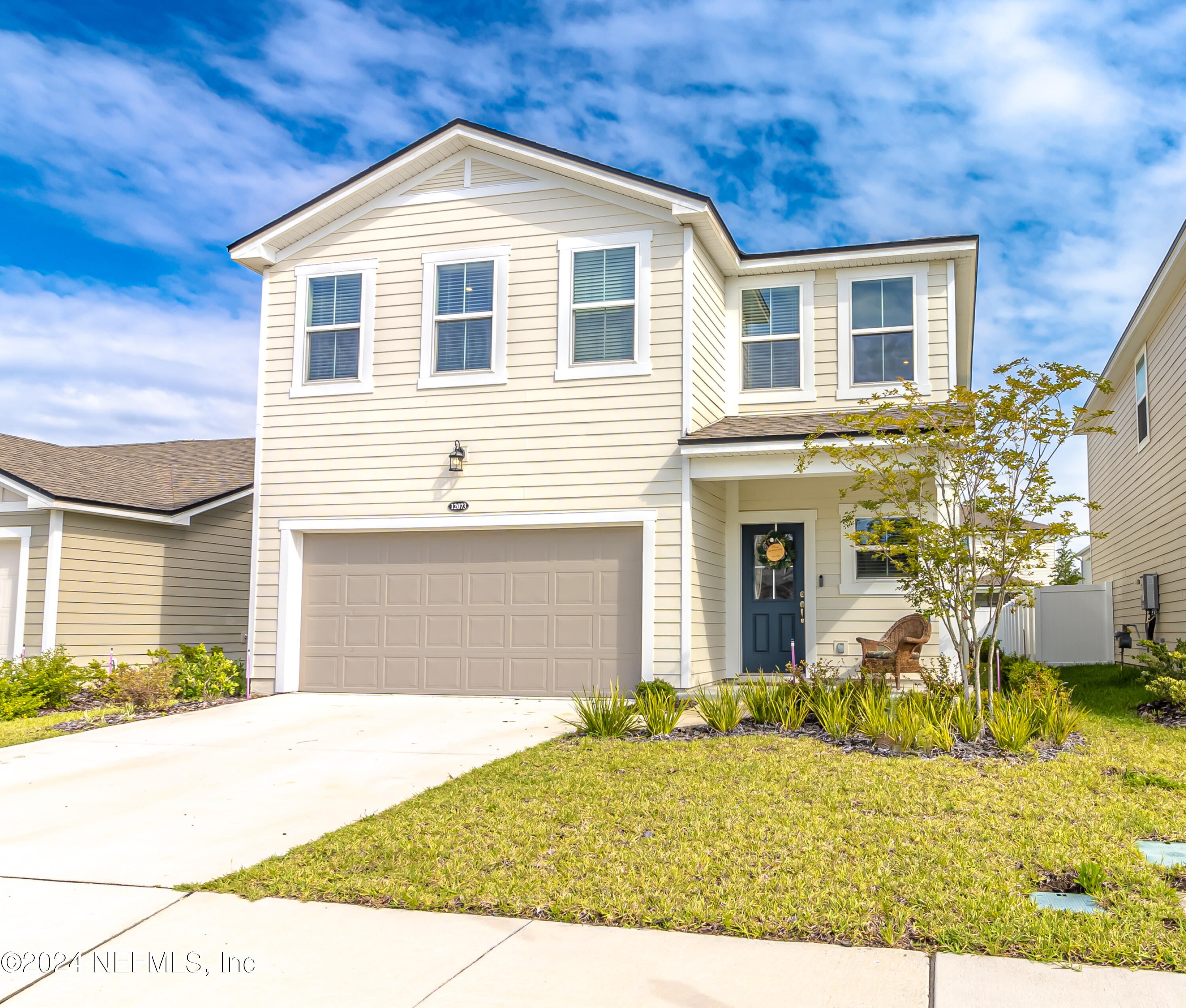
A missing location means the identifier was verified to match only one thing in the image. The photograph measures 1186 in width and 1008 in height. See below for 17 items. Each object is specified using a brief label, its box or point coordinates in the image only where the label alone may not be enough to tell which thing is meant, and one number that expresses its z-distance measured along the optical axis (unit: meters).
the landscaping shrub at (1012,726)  7.48
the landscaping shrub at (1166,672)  9.32
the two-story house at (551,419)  12.05
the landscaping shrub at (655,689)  9.95
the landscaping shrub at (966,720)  7.95
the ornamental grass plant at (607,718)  8.71
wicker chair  11.44
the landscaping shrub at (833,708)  8.20
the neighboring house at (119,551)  13.46
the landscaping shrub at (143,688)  11.09
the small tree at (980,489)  8.34
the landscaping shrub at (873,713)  7.77
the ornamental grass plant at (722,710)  8.66
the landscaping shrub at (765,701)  8.82
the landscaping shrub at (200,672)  12.02
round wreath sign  13.48
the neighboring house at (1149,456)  12.82
